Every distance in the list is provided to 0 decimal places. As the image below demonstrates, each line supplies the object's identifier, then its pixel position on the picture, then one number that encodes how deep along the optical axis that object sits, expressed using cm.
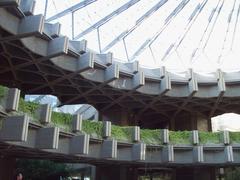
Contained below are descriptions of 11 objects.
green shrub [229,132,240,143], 3498
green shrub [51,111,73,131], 2584
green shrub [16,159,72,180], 4244
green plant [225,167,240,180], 2698
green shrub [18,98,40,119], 2303
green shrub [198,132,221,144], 3500
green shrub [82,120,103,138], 2886
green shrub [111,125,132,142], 3125
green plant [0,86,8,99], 2052
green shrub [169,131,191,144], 3466
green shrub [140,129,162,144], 3353
